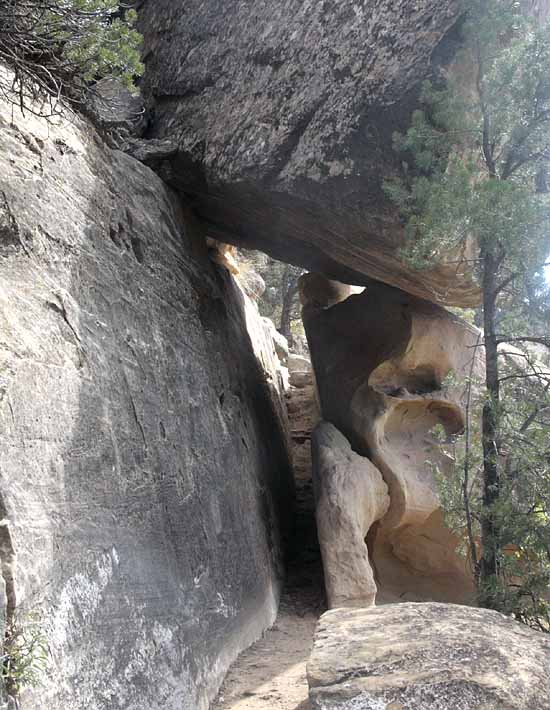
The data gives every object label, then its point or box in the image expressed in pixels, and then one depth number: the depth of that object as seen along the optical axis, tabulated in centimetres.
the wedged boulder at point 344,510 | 761
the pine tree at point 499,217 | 597
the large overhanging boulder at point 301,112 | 668
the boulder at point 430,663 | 377
